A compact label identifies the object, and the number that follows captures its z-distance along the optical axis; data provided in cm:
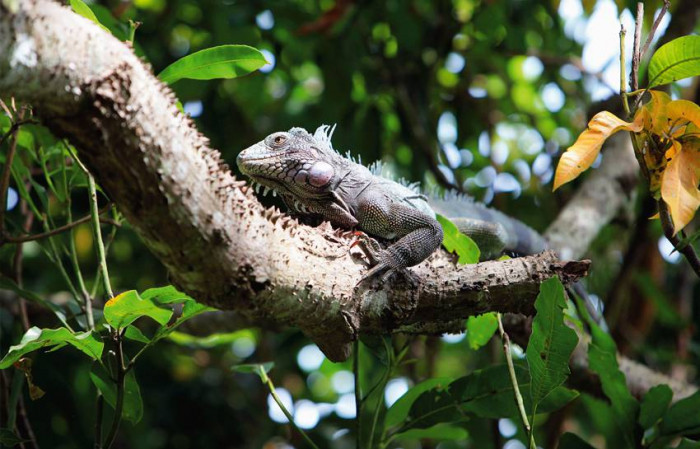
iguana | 707
